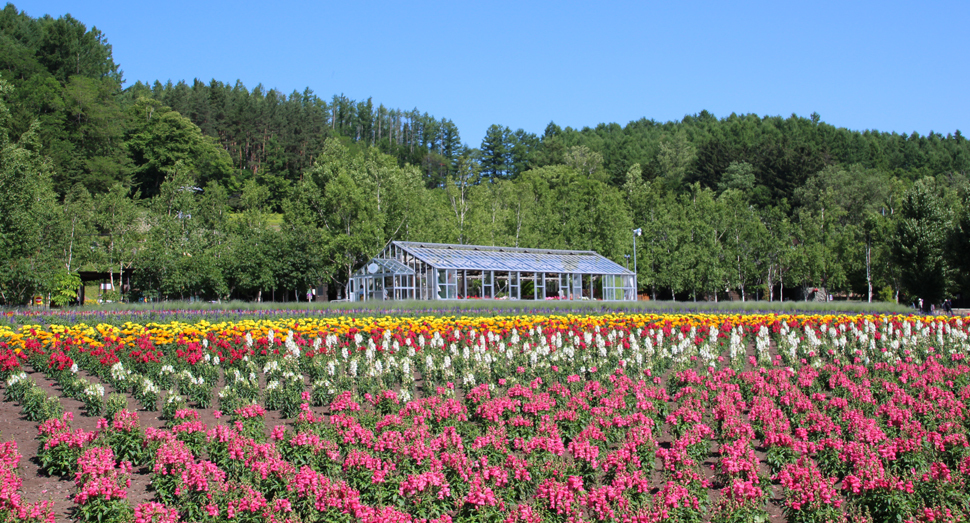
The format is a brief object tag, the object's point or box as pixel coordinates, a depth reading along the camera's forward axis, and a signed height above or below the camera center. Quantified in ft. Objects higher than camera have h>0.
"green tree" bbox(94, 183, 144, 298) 145.38 +13.11
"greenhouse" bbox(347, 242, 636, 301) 126.72 +3.46
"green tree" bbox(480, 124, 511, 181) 357.61 +66.40
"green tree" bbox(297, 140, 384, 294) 153.17 +15.46
